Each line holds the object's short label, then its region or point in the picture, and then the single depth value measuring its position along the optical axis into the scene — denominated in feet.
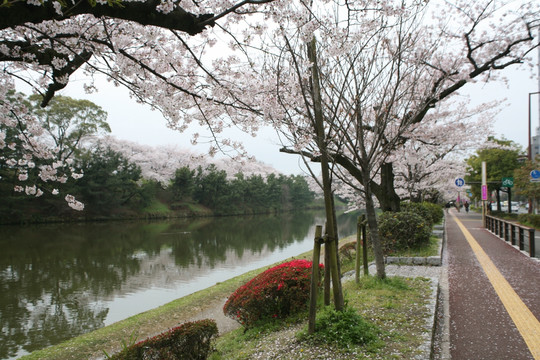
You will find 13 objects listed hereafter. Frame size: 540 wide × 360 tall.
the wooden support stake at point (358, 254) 18.01
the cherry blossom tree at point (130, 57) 8.78
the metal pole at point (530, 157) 62.07
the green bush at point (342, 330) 11.05
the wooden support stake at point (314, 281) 11.16
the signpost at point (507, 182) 60.90
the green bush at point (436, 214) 54.65
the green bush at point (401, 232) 28.43
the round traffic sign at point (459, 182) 56.08
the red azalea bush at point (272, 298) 15.43
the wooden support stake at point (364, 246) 18.81
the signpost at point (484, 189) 53.87
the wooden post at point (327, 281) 11.57
